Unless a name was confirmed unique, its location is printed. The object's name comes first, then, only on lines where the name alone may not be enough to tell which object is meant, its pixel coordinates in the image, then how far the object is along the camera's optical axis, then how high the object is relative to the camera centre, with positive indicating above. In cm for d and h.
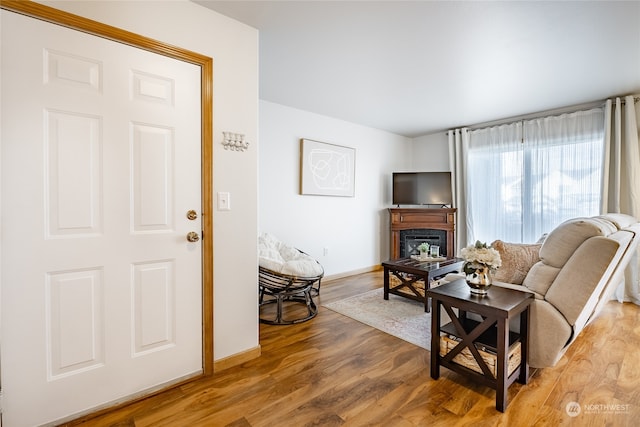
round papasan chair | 274 -67
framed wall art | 406 +59
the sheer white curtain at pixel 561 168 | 367 +55
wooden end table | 158 -76
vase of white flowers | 175 -35
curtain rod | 367 +135
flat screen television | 487 +35
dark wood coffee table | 304 -73
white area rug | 255 -109
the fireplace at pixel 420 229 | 474 -34
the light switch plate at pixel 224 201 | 195 +5
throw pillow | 204 -37
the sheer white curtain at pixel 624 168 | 333 +49
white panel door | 137 -7
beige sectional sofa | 161 -42
